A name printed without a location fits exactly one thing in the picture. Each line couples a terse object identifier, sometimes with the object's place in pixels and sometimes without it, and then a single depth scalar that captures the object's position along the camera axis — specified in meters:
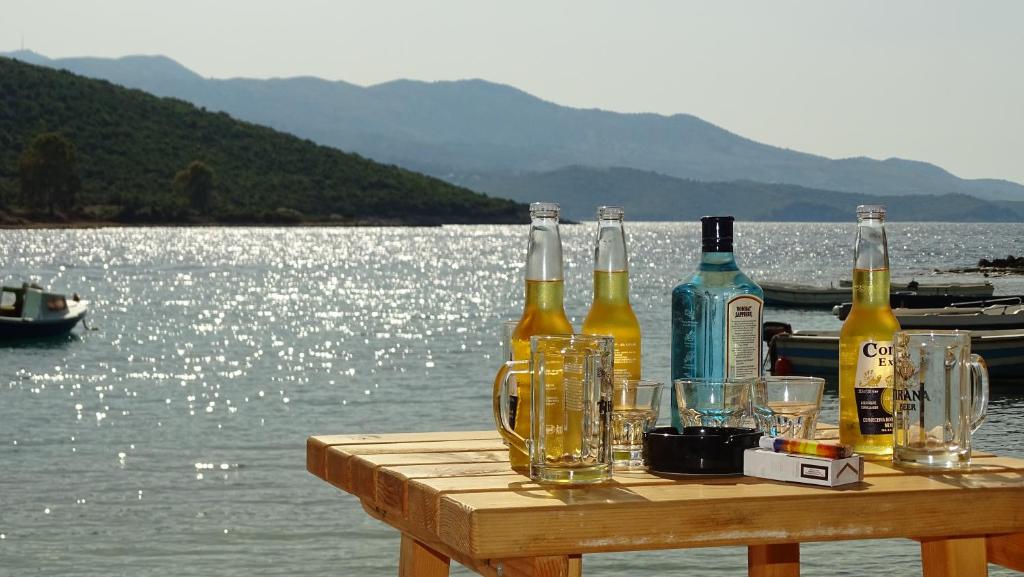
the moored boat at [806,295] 45.84
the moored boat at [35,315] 32.81
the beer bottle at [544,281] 2.65
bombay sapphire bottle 2.68
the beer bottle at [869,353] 2.74
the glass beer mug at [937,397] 2.56
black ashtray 2.42
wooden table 2.15
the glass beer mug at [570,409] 2.35
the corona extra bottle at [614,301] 2.72
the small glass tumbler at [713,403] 2.54
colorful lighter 2.37
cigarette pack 2.35
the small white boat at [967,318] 28.48
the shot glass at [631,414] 2.61
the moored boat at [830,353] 22.81
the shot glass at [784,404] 2.63
